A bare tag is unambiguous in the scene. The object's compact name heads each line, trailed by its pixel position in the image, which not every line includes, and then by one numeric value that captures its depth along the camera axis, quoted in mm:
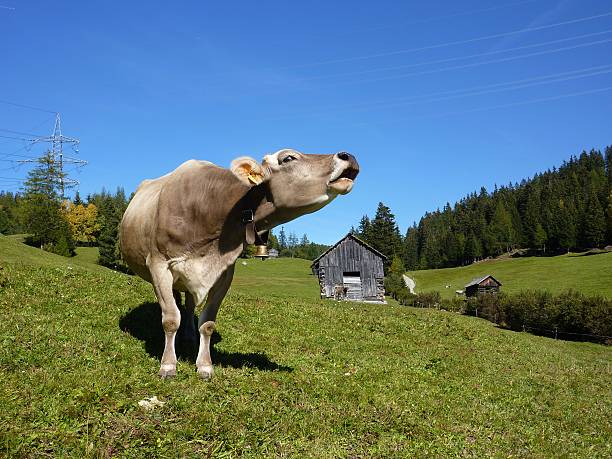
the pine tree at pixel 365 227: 102312
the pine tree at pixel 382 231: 99625
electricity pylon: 90494
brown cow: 6586
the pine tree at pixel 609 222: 120438
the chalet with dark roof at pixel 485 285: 82188
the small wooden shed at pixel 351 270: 50531
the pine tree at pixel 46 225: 65312
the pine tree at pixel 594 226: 120625
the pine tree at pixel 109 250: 66375
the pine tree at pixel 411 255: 178875
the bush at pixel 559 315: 40375
